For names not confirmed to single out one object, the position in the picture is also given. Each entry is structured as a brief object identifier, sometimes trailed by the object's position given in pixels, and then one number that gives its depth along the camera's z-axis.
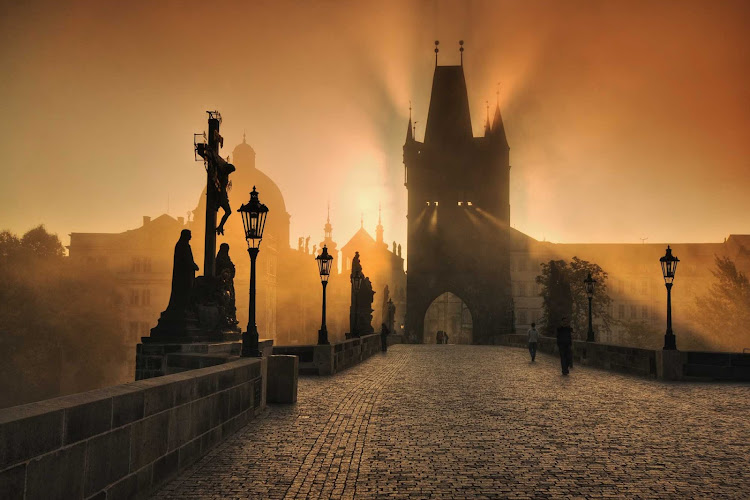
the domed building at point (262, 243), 87.56
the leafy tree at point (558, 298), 46.08
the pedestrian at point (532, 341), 26.00
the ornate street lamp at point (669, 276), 18.88
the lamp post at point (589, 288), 29.23
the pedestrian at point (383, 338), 35.50
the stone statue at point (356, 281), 32.76
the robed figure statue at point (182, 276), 15.70
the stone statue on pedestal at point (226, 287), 16.72
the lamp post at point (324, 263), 24.31
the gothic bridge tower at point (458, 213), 59.38
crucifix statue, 17.33
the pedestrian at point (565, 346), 19.55
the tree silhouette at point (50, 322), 46.28
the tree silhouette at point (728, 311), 57.16
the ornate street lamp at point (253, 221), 13.20
